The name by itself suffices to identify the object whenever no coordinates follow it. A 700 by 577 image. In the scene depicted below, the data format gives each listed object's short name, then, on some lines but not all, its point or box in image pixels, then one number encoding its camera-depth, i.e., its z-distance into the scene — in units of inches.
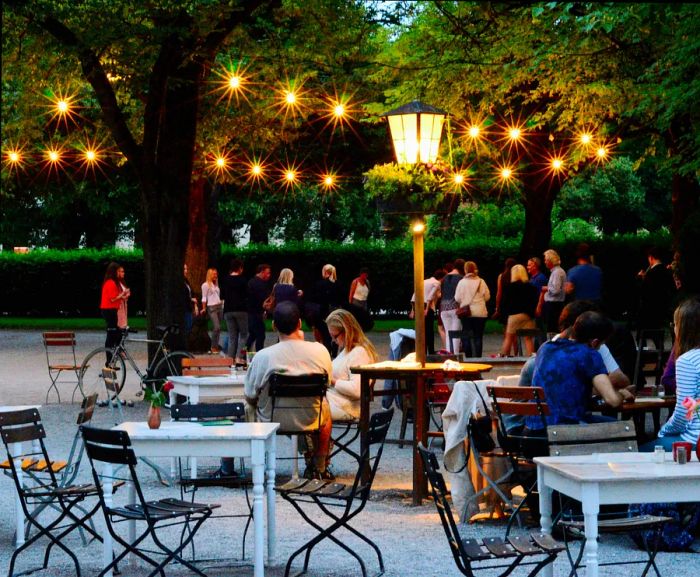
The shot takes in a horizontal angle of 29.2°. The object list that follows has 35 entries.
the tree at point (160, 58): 705.0
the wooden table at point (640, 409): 410.0
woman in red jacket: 808.9
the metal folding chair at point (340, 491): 318.7
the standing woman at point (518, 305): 863.1
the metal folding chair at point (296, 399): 434.0
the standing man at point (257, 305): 894.4
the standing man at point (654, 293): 826.8
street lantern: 449.7
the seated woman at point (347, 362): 474.3
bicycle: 727.1
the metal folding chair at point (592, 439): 316.8
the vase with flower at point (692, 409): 294.9
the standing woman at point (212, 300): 1028.5
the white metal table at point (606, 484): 259.8
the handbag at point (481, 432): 390.9
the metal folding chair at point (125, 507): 298.4
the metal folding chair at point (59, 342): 749.3
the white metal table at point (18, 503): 350.6
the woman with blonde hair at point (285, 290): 869.8
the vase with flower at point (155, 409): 333.7
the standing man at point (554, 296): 911.7
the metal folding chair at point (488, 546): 264.5
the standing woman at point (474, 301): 910.4
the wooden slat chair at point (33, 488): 330.3
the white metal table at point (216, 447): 308.8
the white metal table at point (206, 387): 485.1
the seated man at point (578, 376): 370.0
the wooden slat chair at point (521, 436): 374.3
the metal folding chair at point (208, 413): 368.5
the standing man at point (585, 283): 885.0
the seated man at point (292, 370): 438.9
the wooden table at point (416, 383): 426.6
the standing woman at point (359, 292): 1042.7
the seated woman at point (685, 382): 360.8
